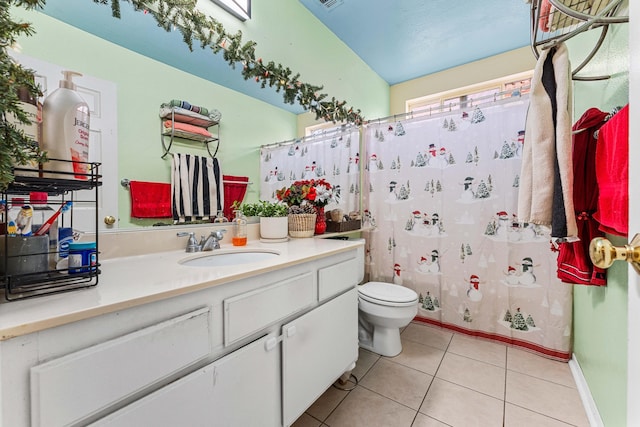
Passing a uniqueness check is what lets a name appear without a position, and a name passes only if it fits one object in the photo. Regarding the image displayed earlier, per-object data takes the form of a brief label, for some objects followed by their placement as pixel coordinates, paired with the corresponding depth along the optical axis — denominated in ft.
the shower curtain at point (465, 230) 5.72
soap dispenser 4.73
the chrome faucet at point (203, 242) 4.12
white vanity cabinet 1.67
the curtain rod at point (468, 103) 5.72
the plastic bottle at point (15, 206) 2.52
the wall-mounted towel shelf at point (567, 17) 2.22
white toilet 5.56
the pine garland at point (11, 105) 1.65
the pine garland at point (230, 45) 3.78
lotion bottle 2.10
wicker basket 5.50
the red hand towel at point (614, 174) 2.20
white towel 2.55
